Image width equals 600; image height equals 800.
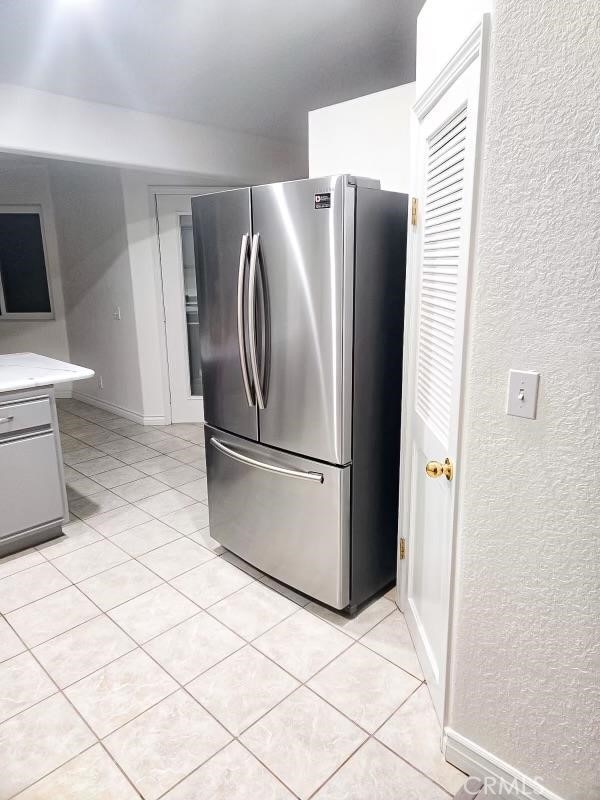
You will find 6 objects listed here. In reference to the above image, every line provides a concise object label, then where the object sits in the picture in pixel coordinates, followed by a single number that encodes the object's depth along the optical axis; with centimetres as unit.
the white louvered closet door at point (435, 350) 144
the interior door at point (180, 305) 462
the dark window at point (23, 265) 553
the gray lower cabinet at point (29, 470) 266
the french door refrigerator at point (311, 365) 197
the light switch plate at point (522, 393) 123
